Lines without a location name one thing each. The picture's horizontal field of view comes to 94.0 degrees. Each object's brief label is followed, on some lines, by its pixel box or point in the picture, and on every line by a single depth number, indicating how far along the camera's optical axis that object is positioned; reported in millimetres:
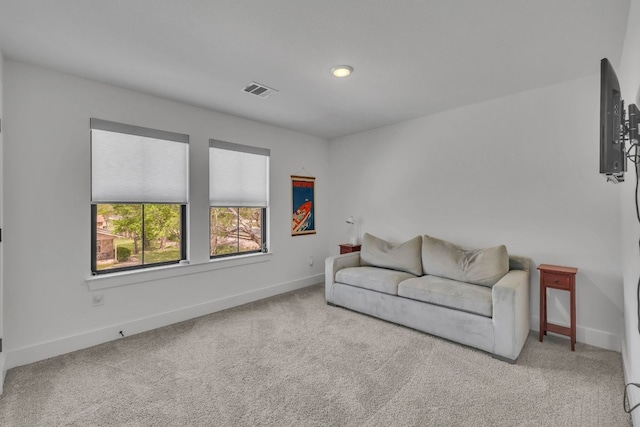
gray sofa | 2576
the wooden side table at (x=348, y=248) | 4673
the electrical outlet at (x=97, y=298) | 2865
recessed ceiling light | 2630
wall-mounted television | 1396
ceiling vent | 3010
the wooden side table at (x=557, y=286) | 2688
